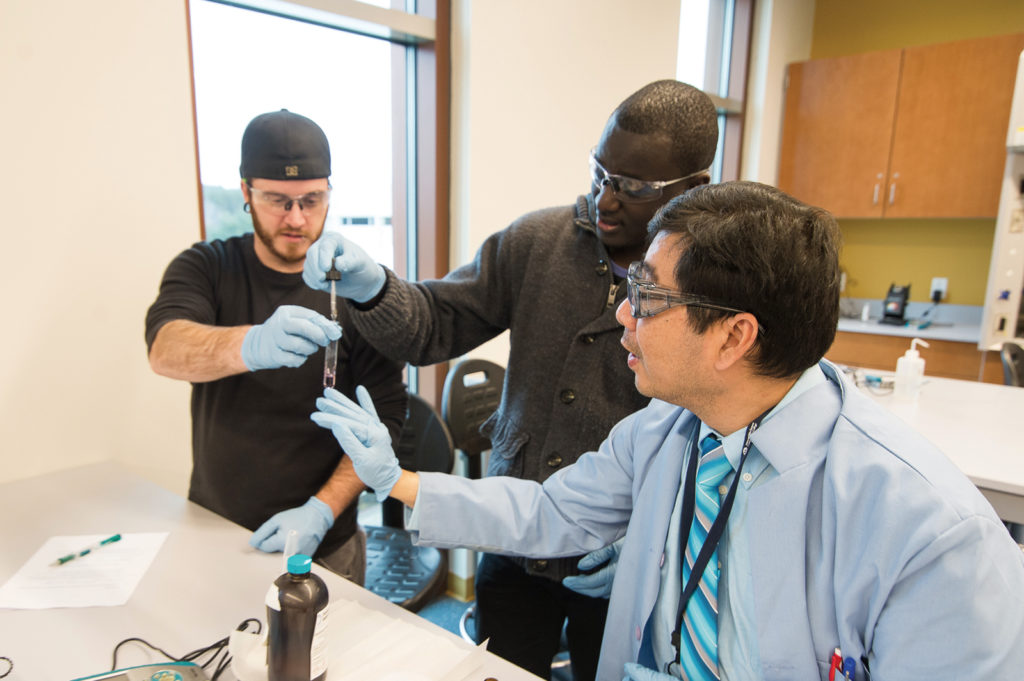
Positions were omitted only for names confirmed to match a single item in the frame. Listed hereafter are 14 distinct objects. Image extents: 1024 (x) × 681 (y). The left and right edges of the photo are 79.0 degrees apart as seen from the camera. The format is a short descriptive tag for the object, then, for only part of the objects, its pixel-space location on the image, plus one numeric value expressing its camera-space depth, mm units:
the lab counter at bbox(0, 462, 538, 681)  935
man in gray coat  1288
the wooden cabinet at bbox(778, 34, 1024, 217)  3928
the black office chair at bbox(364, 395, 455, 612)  1727
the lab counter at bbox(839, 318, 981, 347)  3994
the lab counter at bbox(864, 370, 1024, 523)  1759
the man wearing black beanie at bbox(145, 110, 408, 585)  1416
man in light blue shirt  751
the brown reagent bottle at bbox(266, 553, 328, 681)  830
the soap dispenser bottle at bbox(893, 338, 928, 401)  2514
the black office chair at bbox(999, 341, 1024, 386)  2998
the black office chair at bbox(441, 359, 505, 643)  2172
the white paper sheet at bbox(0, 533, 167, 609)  1086
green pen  1202
